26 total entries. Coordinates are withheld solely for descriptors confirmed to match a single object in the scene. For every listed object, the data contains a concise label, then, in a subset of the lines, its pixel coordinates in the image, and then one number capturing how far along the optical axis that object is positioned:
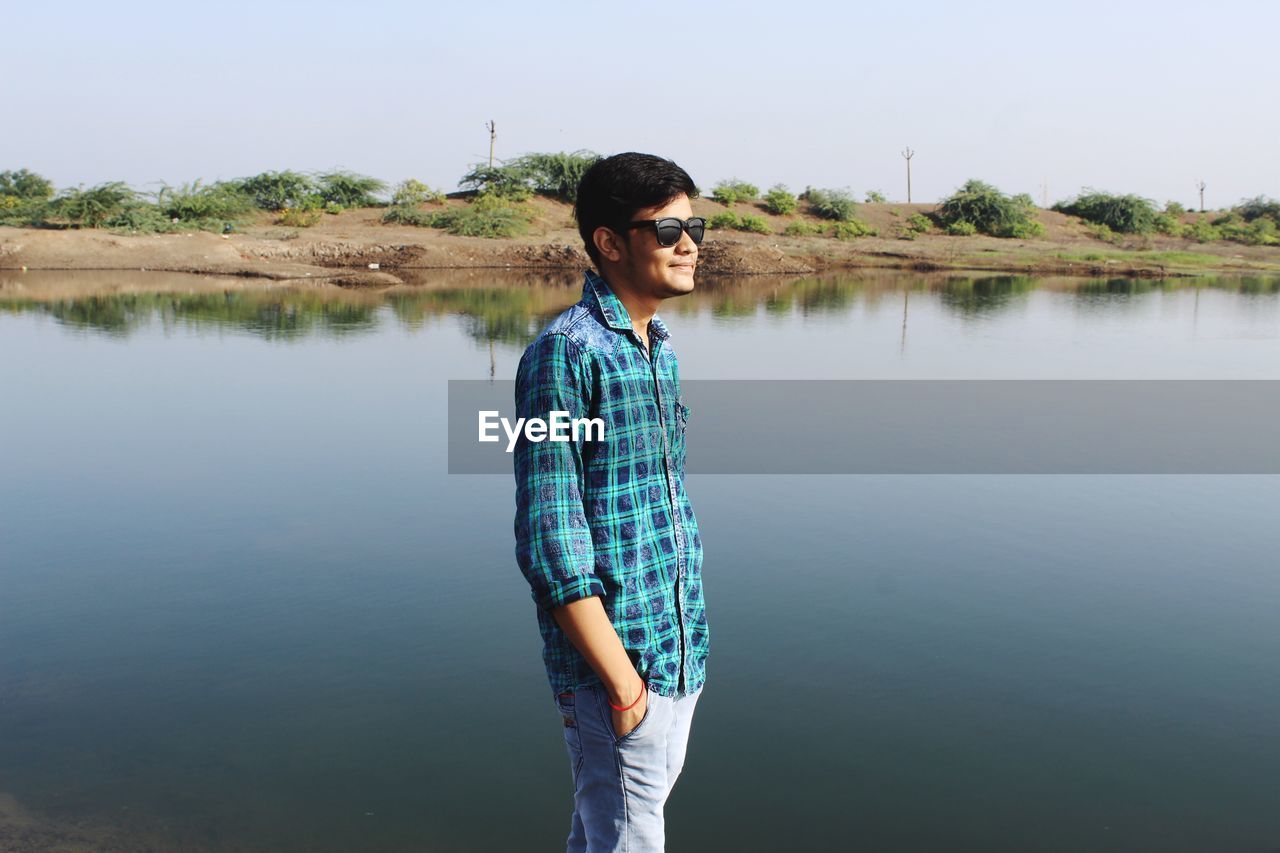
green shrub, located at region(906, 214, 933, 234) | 43.47
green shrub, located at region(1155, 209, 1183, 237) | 46.22
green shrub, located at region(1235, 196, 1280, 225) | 51.59
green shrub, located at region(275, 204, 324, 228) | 35.62
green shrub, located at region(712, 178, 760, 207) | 42.62
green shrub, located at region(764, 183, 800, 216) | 42.94
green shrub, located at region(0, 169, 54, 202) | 50.33
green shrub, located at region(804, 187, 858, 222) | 43.12
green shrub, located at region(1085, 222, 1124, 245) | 44.14
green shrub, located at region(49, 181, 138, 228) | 31.83
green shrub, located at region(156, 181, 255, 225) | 34.19
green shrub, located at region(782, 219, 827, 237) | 39.56
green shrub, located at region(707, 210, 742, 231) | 38.22
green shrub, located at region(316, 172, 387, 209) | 39.66
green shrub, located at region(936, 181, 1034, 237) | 43.09
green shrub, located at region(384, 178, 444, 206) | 39.00
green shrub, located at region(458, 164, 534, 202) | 40.19
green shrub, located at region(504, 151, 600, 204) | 40.81
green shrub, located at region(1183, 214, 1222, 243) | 44.38
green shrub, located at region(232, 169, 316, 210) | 39.22
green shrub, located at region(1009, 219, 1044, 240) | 42.56
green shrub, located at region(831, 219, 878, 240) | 40.62
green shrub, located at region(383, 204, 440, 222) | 35.44
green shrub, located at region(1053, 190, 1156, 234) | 46.47
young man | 1.90
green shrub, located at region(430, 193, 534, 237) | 33.59
